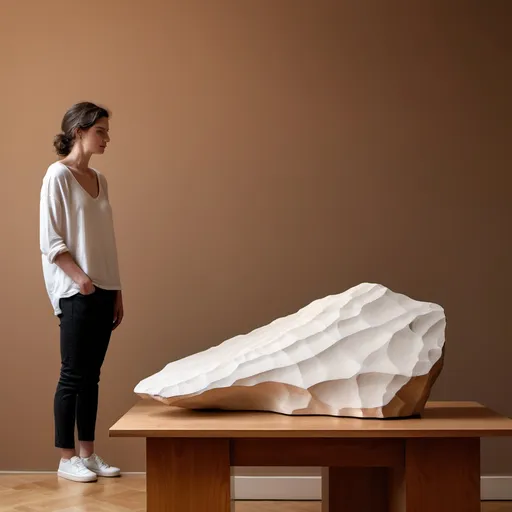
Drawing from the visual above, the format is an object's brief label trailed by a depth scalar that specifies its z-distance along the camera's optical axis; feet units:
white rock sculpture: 6.78
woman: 9.61
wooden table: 6.20
